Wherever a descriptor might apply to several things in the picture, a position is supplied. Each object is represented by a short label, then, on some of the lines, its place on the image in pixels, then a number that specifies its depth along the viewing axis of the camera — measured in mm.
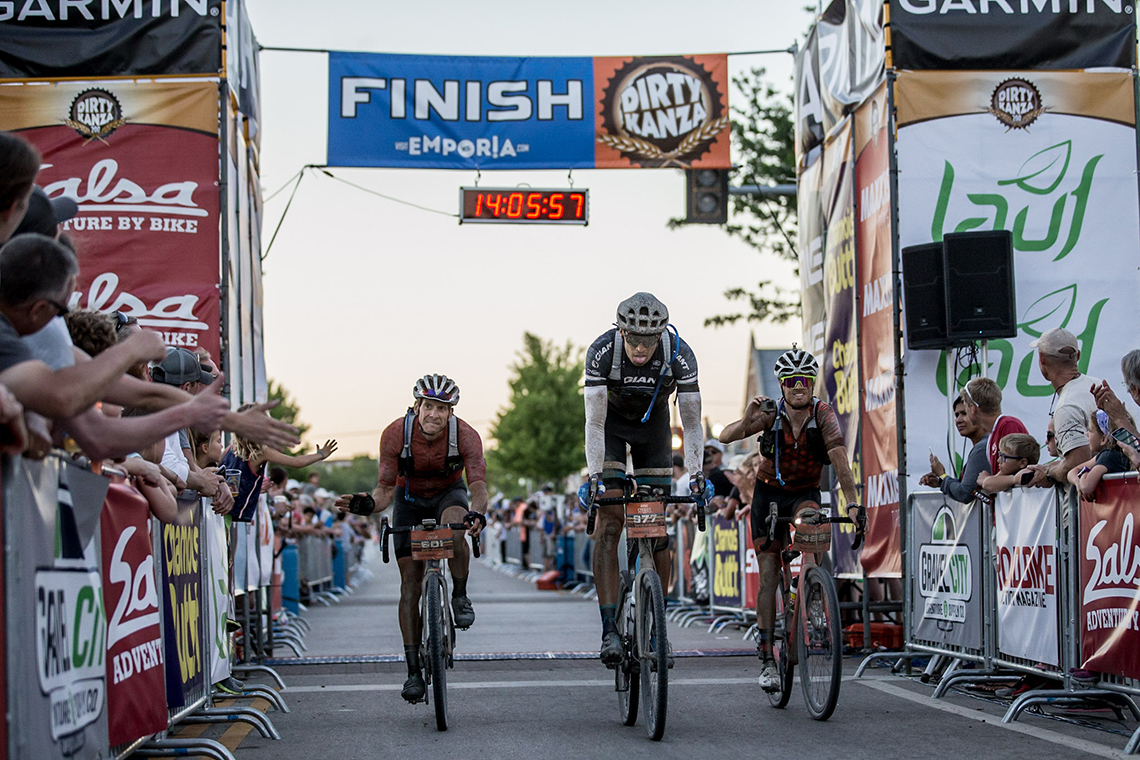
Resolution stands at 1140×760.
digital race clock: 17844
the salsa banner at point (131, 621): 5641
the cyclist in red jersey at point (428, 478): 8555
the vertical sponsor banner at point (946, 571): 9547
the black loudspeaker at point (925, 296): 11898
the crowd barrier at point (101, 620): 4258
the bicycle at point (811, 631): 7660
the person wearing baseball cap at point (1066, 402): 8359
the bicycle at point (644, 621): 6992
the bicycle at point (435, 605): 7727
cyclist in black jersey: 7852
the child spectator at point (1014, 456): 9094
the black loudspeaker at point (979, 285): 11672
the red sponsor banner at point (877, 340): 12539
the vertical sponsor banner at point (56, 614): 4211
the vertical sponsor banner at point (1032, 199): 12414
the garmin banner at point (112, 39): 13656
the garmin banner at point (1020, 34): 12836
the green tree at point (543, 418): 73625
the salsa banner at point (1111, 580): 7250
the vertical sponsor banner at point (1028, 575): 8289
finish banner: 17719
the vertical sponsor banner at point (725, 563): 16281
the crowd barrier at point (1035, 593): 7434
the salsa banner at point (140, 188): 13266
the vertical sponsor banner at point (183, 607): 6906
